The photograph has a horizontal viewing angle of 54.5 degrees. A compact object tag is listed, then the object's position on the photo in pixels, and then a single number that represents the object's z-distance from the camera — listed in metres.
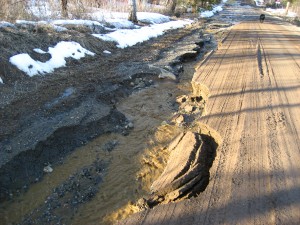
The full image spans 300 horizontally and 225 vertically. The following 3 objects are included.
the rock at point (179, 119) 4.16
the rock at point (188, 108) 4.42
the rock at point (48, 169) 3.11
